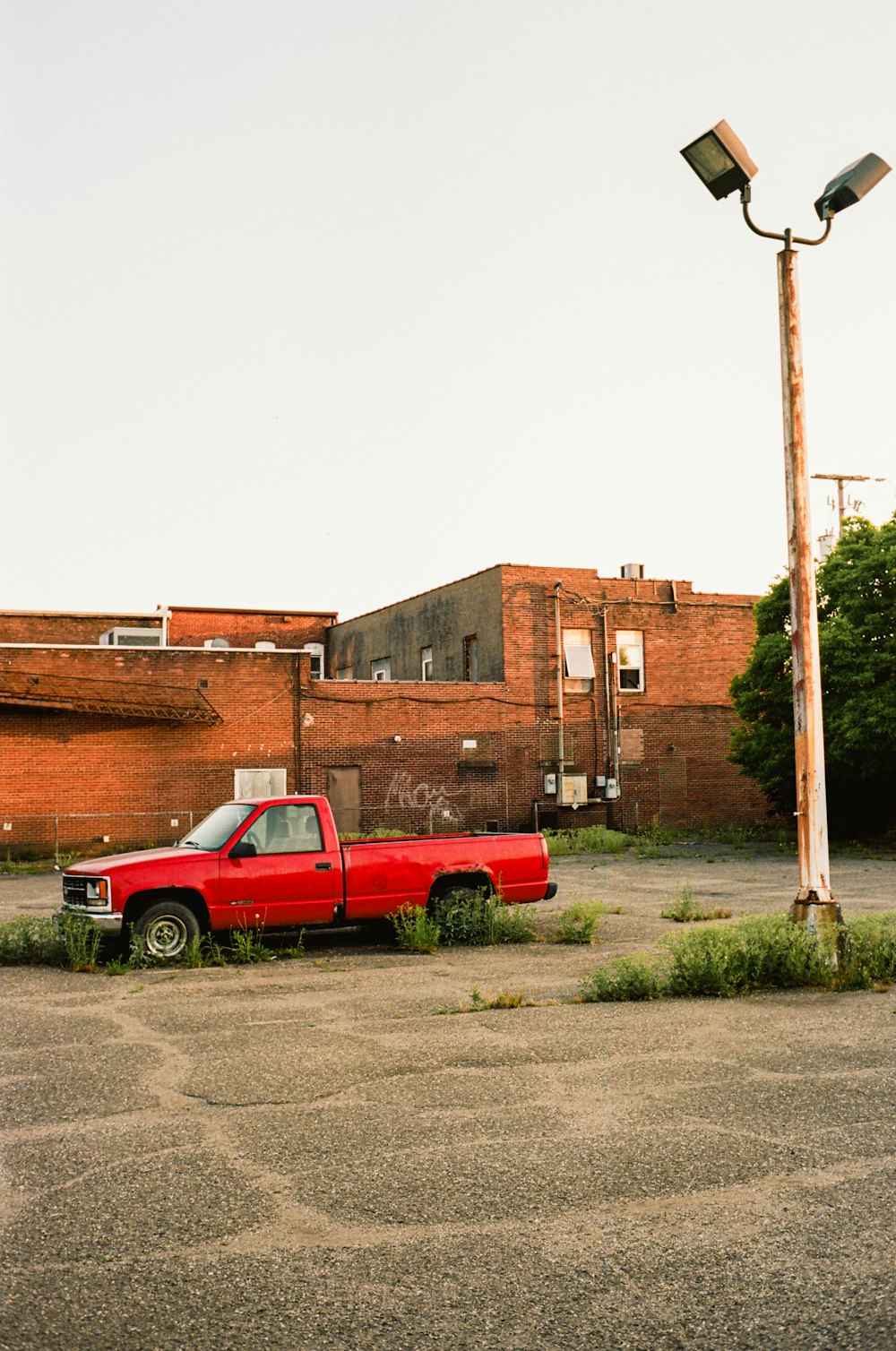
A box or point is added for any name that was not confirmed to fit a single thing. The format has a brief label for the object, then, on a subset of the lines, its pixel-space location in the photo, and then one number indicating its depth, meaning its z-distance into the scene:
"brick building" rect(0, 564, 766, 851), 31.38
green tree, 28.62
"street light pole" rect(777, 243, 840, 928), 10.89
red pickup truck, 12.38
